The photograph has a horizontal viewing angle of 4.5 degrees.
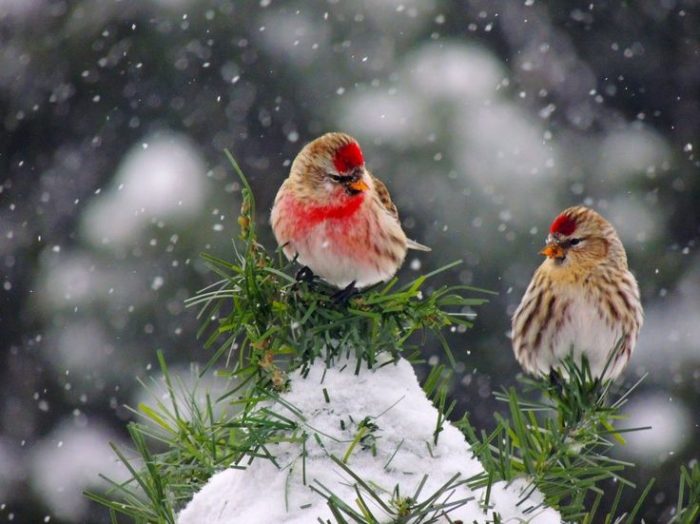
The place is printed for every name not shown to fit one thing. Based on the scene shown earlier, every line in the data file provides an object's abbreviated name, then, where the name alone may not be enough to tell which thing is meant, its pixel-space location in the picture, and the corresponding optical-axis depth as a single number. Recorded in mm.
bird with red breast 4179
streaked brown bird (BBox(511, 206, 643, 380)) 4168
